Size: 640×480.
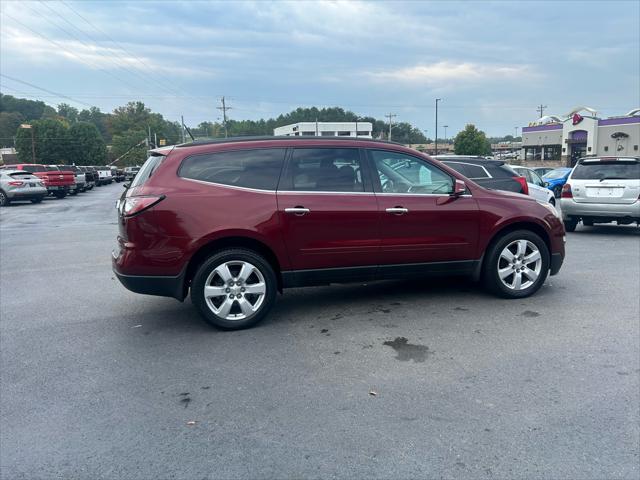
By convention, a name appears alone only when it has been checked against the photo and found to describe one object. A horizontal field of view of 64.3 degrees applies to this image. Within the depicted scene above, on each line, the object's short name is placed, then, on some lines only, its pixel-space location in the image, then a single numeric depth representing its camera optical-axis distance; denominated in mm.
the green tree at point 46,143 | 60406
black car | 10218
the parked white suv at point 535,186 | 12844
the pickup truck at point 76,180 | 27719
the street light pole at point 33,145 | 58181
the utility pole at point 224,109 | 73162
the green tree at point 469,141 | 70562
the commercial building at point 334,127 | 63297
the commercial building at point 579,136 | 56188
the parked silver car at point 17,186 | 21984
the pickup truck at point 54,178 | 25078
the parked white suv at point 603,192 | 10617
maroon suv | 4875
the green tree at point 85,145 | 64062
